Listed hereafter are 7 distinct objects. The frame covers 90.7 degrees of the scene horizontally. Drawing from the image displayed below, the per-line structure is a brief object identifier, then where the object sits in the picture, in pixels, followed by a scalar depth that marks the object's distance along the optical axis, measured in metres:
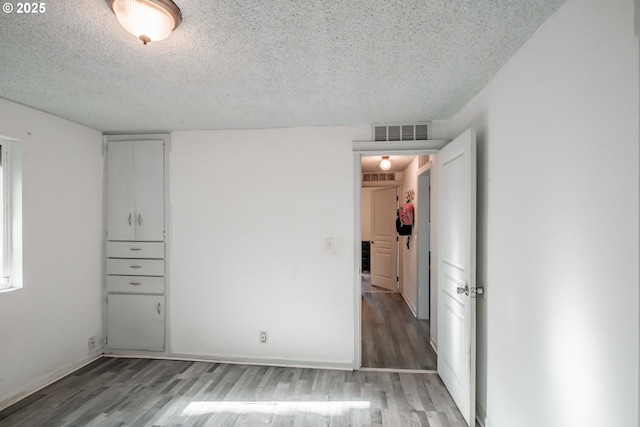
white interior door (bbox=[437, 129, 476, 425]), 2.22
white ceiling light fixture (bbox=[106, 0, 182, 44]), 1.31
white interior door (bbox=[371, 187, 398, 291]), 6.50
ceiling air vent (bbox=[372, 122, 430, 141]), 3.15
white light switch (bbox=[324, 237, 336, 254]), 3.22
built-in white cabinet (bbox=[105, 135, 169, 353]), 3.40
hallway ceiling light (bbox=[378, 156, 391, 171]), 4.85
